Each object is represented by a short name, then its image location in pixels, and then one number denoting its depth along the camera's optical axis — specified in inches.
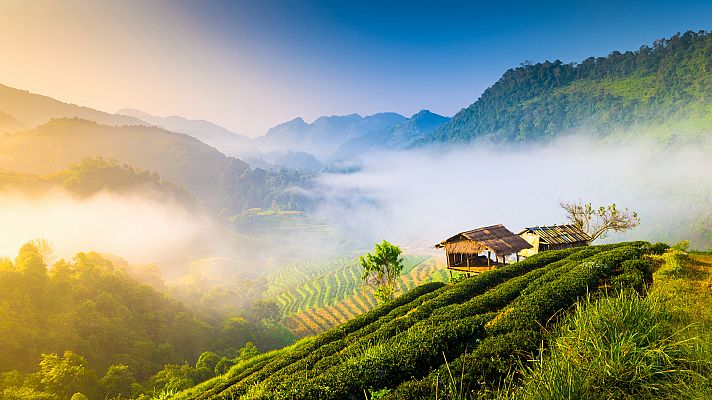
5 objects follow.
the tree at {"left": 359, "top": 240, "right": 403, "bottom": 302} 1359.5
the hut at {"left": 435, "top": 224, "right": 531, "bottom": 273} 1166.2
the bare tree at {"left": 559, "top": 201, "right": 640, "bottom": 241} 1519.8
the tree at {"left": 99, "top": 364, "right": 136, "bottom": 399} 1381.6
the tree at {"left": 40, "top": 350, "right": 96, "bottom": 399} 1211.2
